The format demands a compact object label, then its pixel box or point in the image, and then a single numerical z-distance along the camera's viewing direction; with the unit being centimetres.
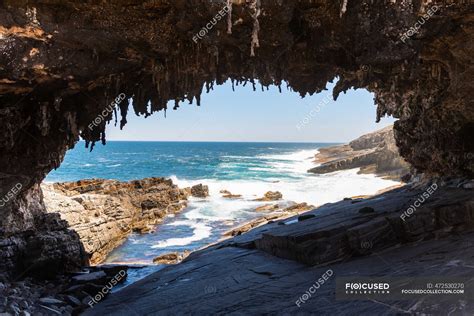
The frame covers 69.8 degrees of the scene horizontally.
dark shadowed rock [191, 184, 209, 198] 3519
